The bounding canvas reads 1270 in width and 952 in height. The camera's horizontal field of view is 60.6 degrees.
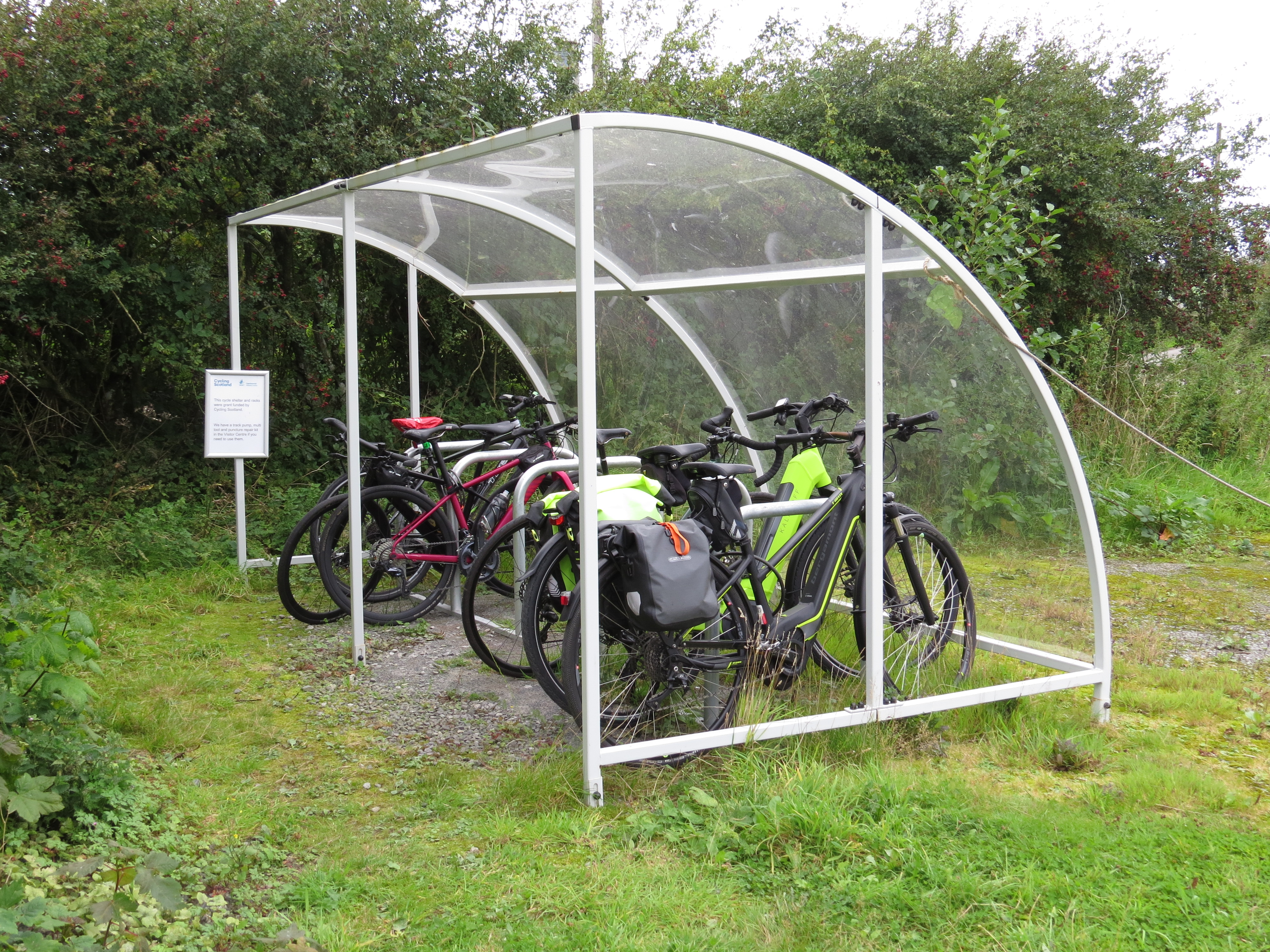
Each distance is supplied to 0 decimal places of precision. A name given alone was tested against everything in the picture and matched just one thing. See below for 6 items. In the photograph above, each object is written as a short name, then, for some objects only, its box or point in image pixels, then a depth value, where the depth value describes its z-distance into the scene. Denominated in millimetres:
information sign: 6098
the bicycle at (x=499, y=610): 4223
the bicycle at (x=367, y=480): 5125
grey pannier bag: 3160
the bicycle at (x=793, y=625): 3428
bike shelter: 3283
